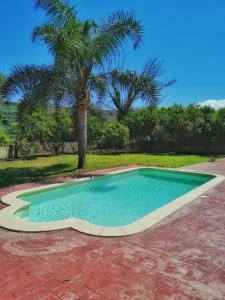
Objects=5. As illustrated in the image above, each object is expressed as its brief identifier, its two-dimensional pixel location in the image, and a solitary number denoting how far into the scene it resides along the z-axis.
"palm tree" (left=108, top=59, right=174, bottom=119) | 11.94
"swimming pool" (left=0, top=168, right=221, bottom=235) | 7.02
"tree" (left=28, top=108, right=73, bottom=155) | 20.02
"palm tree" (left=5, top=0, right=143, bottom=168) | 11.07
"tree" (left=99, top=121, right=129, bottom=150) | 24.95
